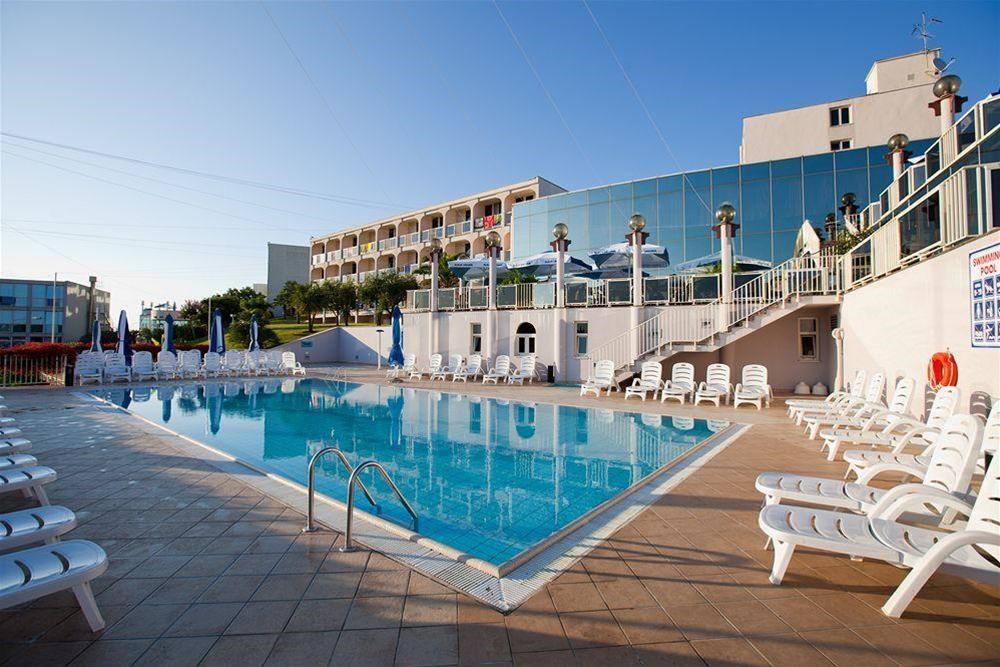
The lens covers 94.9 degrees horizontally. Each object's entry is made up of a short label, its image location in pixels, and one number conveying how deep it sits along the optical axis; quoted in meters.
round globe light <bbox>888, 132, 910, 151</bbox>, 12.32
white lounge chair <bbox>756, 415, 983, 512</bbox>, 3.19
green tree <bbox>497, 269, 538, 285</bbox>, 22.23
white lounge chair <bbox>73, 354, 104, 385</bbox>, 15.46
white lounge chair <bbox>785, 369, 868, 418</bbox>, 8.70
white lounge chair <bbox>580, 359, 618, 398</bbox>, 13.98
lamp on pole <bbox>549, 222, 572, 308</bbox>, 16.33
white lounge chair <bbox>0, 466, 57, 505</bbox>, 3.77
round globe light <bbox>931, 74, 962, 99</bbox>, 9.96
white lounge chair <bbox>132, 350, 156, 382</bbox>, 16.95
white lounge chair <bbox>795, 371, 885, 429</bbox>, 7.97
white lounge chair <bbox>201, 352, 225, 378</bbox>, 18.58
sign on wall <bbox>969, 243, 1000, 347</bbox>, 4.98
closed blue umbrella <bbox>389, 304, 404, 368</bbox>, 18.27
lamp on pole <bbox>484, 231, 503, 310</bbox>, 18.08
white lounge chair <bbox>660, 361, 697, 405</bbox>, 12.36
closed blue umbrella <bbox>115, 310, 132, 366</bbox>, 16.20
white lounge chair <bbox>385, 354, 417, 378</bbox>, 18.97
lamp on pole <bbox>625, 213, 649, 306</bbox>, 14.50
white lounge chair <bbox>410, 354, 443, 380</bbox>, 19.12
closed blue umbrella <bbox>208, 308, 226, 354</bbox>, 19.23
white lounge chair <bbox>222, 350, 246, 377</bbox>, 19.48
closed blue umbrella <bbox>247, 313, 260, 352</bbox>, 21.25
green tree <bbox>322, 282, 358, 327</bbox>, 33.09
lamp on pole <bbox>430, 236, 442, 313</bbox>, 20.00
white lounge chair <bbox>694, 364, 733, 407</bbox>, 12.00
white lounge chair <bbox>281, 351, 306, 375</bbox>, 20.69
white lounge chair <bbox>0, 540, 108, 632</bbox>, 2.17
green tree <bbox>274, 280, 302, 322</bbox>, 35.97
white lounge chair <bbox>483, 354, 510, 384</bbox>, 17.47
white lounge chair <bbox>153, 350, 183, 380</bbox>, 17.42
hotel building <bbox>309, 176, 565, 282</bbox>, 33.12
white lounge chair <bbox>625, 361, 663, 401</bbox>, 12.99
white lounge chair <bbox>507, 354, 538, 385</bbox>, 16.88
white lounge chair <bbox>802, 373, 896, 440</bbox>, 7.11
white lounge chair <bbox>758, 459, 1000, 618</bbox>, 2.43
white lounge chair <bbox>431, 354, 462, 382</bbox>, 18.78
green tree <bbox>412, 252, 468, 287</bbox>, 27.61
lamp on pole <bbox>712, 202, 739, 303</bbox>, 12.95
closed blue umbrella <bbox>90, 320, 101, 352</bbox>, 16.02
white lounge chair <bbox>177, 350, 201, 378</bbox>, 18.03
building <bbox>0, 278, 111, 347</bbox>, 49.28
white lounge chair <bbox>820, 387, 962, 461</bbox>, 5.02
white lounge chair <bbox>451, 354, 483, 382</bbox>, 18.27
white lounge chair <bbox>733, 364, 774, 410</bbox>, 11.33
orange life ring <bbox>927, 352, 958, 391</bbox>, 5.96
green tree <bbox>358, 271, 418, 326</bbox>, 29.52
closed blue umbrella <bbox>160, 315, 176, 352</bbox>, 18.31
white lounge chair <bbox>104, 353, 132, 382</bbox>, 16.08
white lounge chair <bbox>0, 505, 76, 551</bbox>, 2.75
